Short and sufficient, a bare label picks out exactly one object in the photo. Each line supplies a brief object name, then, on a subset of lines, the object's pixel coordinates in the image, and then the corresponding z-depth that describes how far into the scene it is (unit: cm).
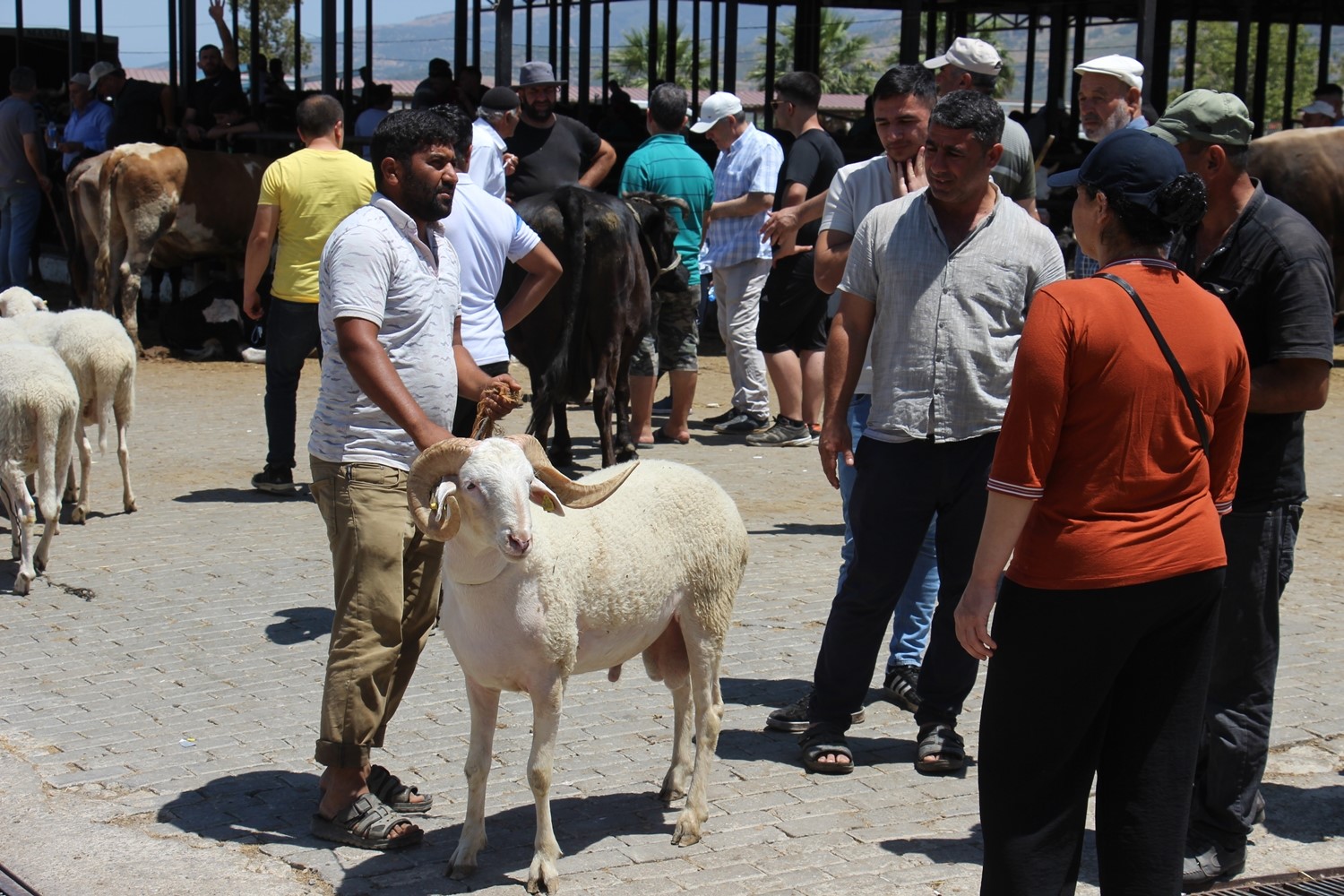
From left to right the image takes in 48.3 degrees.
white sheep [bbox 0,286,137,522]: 863
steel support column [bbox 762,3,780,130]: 2659
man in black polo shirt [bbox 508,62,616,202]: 1083
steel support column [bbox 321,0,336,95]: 2089
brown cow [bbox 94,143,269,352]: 1523
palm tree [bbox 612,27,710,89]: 8938
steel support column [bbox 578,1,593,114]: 2895
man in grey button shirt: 499
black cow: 995
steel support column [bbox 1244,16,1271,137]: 3124
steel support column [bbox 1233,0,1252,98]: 2492
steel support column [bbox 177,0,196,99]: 2117
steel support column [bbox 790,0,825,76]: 2544
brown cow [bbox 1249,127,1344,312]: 1116
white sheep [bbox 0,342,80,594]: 736
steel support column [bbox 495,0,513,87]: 1378
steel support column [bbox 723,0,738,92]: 2573
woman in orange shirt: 334
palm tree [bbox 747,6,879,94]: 8812
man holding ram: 453
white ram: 408
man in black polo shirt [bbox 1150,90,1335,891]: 430
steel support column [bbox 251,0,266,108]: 2172
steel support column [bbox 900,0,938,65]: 1570
